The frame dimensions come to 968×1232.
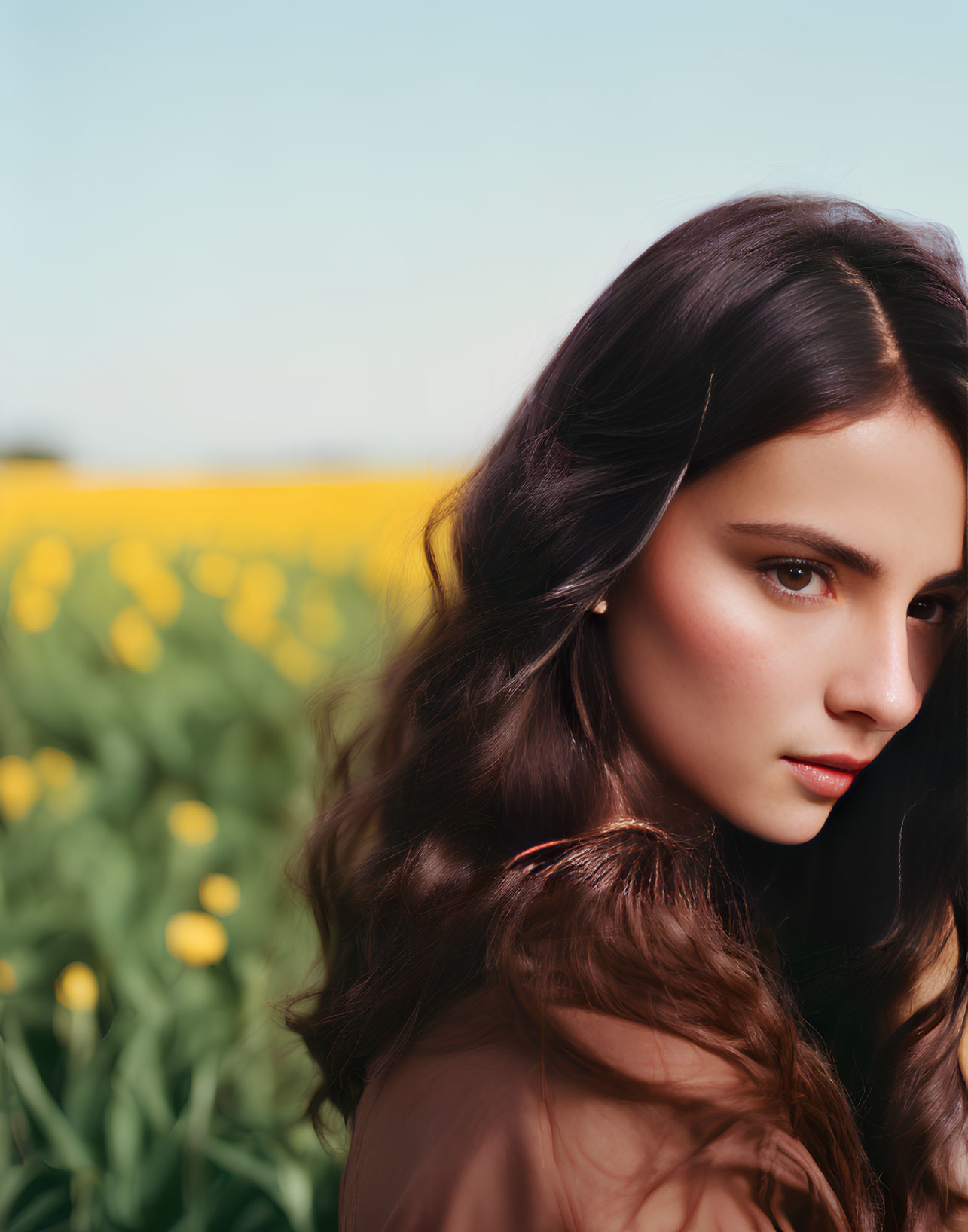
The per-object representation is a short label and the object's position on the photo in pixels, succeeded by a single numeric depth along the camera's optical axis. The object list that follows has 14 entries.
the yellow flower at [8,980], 1.68
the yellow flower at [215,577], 2.30
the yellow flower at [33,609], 2.16
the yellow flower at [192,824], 1.78
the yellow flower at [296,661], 2.03
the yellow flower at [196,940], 1.65
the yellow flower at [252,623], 2.13
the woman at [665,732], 0.86
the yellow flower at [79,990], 1.66
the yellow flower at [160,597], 2.25
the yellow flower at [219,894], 1.70
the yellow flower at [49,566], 2.25
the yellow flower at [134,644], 2.11
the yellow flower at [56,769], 1.91
